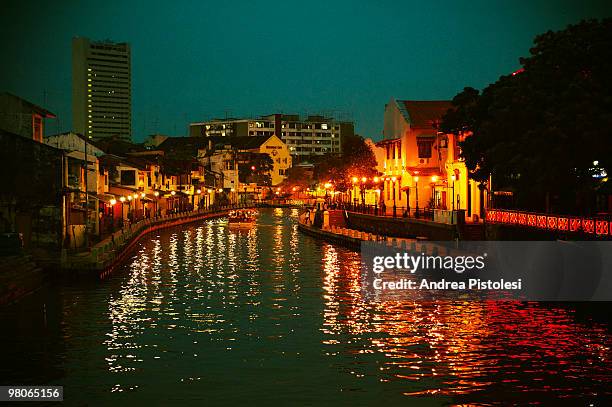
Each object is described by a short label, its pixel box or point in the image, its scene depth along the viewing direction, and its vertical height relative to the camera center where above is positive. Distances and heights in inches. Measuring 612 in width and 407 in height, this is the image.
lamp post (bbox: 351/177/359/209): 4101.9 +31.9
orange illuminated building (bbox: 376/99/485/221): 3035.9 +160.5
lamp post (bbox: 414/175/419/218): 3152.1 +38.8
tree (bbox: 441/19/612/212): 1465.3 +139.7
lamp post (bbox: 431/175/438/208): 3170.8 +10.1
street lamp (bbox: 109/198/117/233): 2769.2 -47.8
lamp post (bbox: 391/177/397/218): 3013.5 -56.4
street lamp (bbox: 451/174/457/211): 2694.6 +38.6
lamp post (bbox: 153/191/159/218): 4239.7 -11.0
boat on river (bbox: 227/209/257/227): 3971.2 -103.6
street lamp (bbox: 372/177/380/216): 3706.7 +30.9
